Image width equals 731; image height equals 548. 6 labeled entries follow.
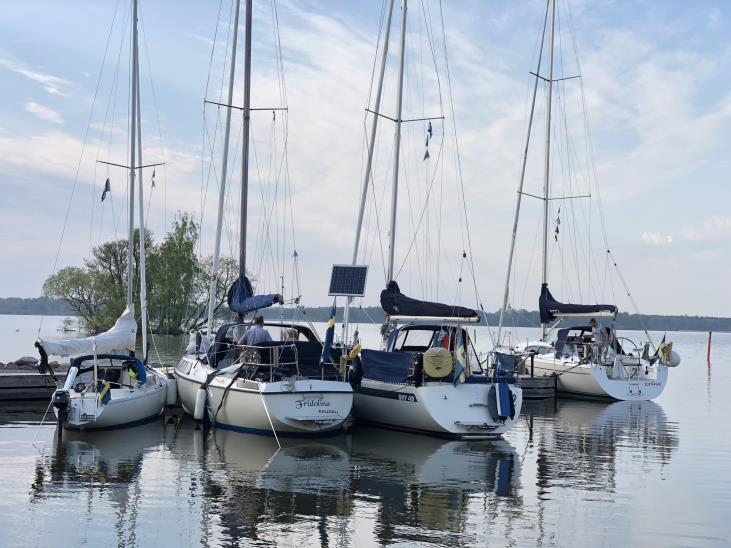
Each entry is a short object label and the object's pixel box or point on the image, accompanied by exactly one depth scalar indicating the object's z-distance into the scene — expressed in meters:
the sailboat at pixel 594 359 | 32.00
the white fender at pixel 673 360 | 32.88
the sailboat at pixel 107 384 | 19.77
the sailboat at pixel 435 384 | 19.98
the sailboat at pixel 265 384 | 18.95
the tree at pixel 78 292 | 66.62
